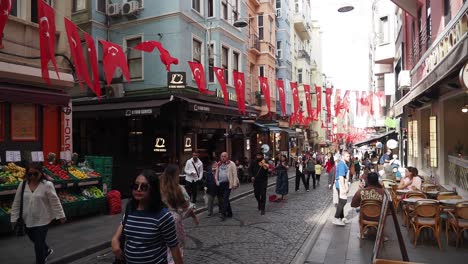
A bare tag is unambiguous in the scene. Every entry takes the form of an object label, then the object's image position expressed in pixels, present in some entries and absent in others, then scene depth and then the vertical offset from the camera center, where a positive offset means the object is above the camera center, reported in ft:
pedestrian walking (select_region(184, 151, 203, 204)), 41.93 -3.70
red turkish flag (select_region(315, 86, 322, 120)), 59.06 +5.90
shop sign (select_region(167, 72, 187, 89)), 54.19 +7.89
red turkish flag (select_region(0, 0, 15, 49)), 22.26 +7.42
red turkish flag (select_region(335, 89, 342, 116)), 66.78 +6.07
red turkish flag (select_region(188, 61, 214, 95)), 43.60 +7.07
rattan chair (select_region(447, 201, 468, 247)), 24.54 -5.30
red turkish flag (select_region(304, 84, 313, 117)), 56.54 +5.56
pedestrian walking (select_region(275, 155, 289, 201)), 47.34 -5.17
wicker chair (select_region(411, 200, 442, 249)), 25.22 -5.38
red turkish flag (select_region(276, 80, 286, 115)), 52.95 +6.16
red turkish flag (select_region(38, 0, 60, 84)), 25.94 +7.13
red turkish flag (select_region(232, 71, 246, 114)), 46.83 +6.06
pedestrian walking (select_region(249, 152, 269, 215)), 38.40 -4.47
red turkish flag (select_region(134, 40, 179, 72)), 35.19 +8.21
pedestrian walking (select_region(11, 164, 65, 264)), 20.13 -3.52
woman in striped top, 11.08 -2.53
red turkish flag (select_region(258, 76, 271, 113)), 52.10 +6.67
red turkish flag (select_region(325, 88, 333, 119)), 61.16 +6.08
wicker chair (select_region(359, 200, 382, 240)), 26.96 -5.32
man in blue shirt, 32.40 -4.43
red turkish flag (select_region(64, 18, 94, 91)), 28.30 +6.43
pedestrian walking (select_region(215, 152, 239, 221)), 36.17 -3.89
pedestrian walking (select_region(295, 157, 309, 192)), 58.29 -5.48
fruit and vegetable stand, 29.55 -4.28
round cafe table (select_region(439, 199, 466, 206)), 26.36 -4.60
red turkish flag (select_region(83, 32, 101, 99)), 30.60 +6.30
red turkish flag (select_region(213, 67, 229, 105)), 44.96 +7.16
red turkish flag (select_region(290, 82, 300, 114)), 56.58 +5.80
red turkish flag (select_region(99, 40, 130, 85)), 31.50 +6.52
